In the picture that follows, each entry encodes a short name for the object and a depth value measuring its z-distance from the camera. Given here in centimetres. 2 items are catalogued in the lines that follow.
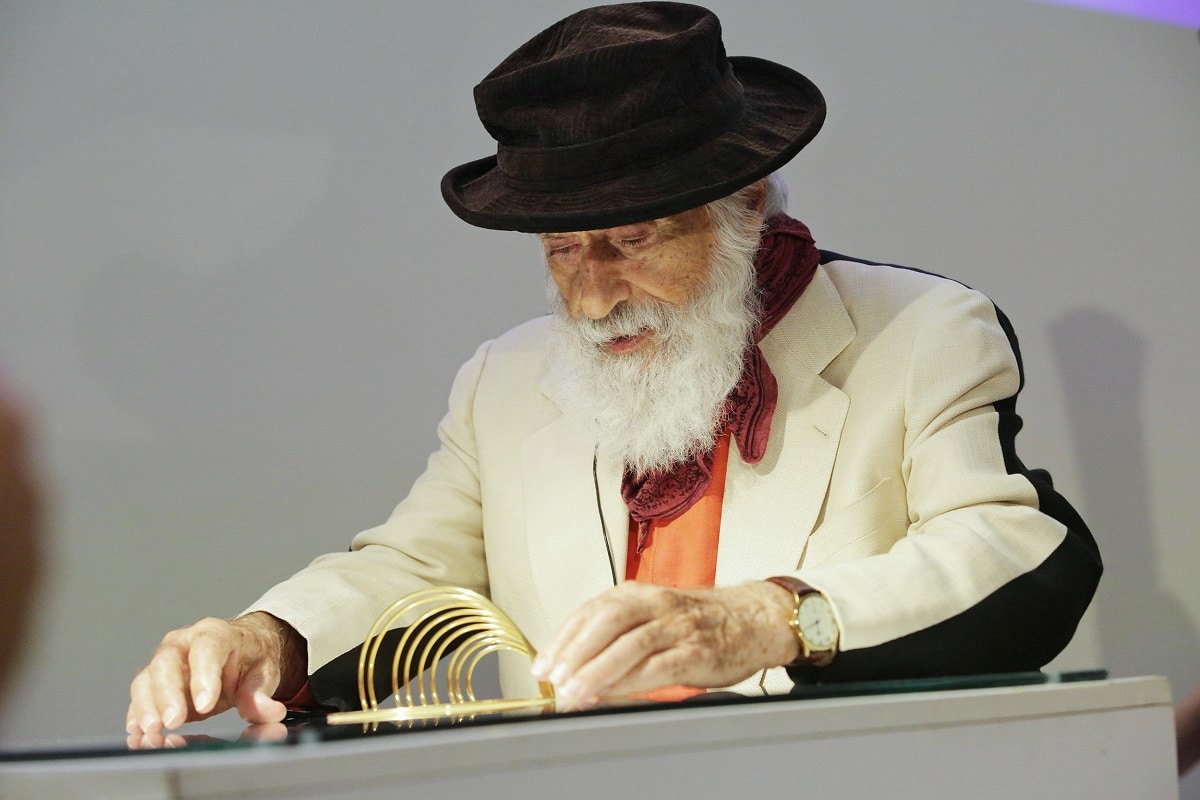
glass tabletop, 196
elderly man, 228
